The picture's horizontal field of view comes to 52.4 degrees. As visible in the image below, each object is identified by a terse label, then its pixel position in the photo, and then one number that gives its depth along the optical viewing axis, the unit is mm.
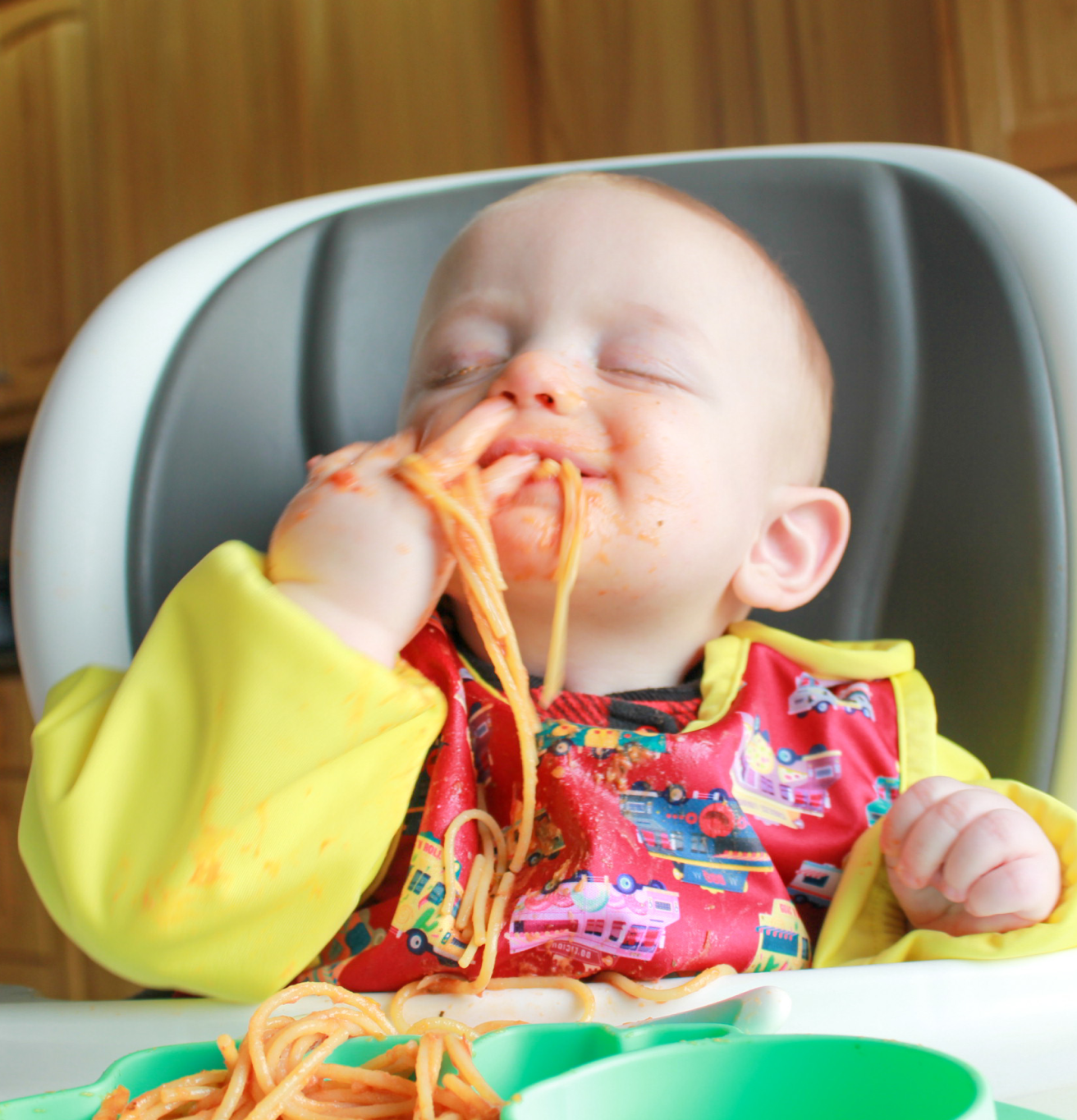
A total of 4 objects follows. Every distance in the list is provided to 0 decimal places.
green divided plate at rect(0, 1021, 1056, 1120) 307
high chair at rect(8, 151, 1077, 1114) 763
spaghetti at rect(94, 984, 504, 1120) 354
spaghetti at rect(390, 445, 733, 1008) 545
